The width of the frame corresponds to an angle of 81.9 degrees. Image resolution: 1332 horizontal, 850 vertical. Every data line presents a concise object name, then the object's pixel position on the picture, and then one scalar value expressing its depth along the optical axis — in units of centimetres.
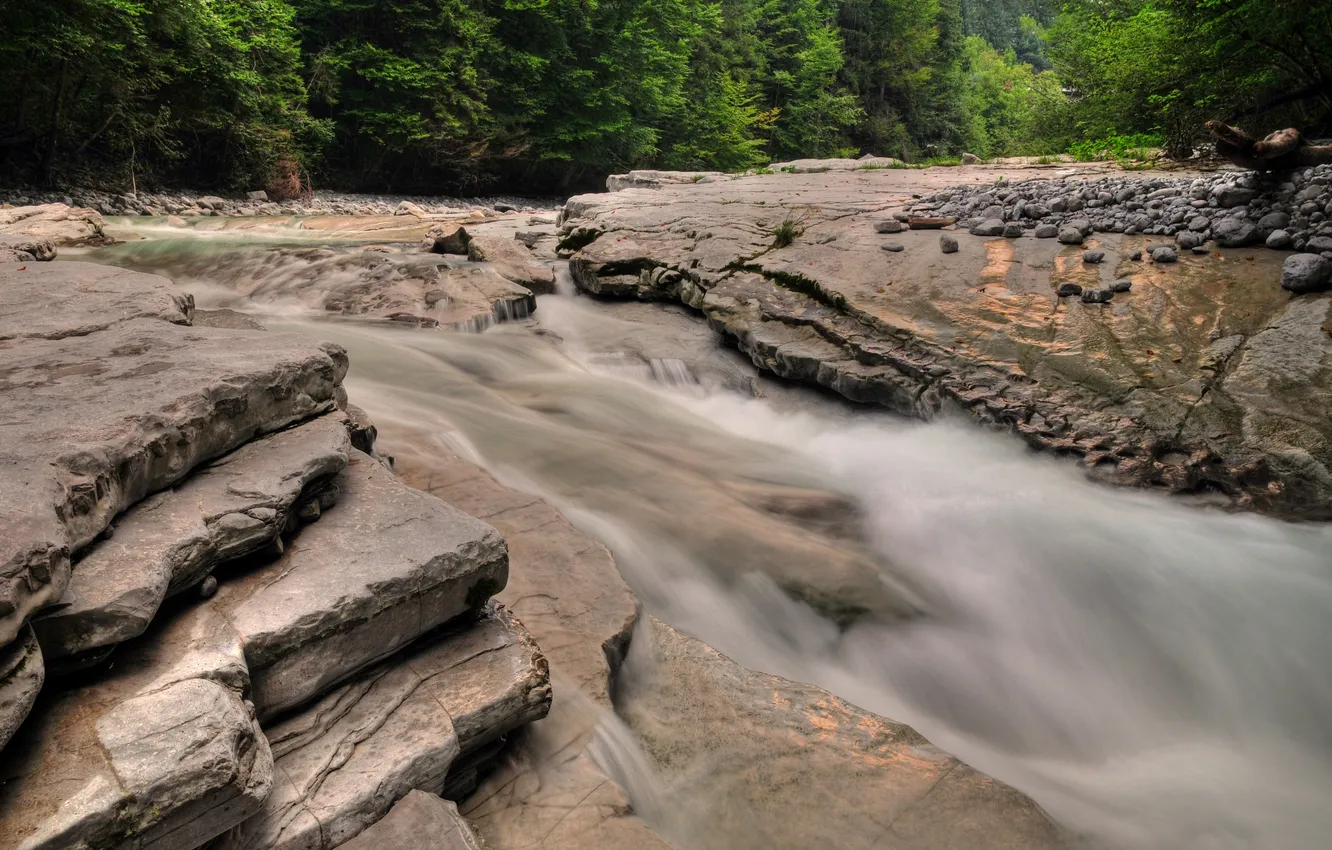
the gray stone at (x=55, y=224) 1046
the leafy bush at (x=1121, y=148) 1030
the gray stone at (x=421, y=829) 196
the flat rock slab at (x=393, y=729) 196
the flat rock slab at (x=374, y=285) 773
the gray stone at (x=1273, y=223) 571
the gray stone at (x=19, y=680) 158
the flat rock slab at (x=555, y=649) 231
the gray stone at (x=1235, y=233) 576
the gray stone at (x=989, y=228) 688
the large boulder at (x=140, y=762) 156
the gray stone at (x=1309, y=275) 511
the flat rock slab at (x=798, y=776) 252
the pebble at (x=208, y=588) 224
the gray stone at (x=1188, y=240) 588
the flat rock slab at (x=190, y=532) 184
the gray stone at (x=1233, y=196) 603
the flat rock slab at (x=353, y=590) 214
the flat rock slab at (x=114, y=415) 180
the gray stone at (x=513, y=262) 866
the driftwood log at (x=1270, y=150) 550
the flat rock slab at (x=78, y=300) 370
